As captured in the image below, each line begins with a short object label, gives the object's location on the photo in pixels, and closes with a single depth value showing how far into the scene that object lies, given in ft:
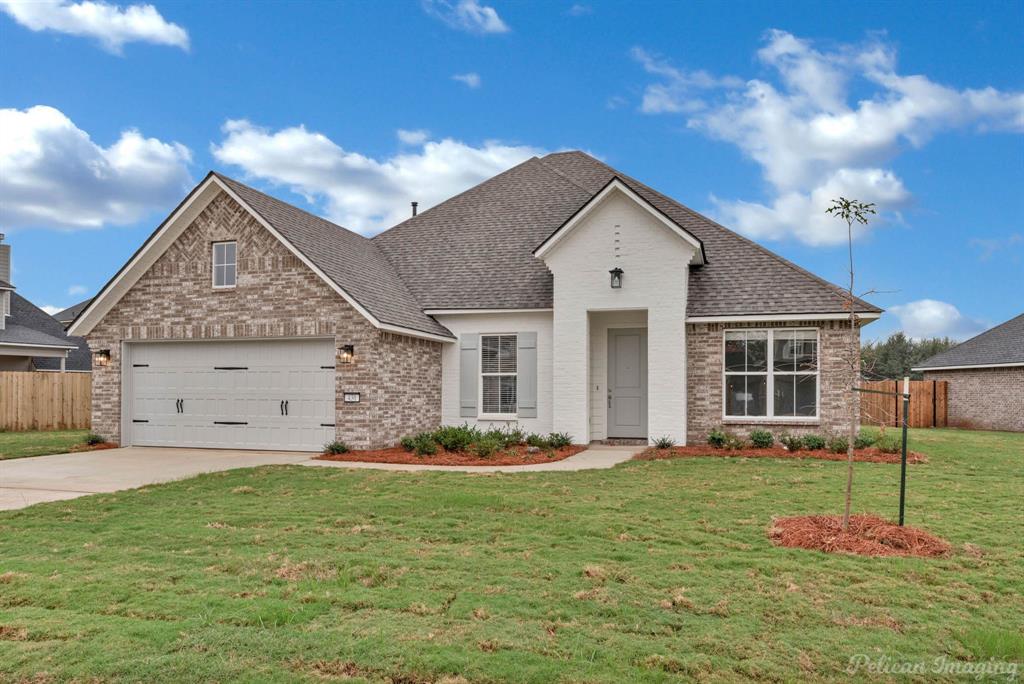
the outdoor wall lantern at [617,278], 51.72
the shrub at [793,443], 48.78
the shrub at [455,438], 47.65
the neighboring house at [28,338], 92.58
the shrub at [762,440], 49.70
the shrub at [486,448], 45.24
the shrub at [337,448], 47.19
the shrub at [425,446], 46.11
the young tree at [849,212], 23.05
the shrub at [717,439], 50.14
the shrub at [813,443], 48.73
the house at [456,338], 49.96
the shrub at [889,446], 47.91
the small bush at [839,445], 47.78
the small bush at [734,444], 49.26
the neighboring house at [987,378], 85.71
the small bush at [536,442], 49.55
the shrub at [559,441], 50.31
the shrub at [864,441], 49.89
